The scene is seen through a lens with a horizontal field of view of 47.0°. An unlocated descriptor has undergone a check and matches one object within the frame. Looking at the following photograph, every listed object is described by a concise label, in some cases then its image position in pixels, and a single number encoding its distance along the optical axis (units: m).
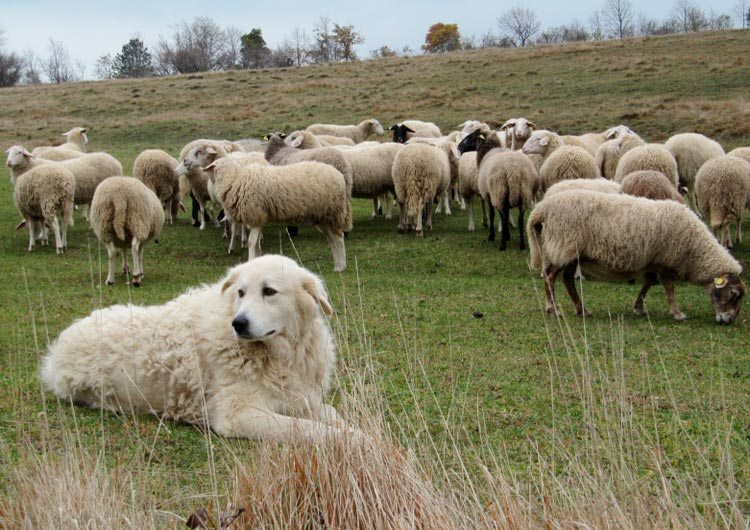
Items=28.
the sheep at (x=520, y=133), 19.25
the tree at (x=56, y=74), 111.46
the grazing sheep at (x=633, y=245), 9.70
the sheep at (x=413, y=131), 23.16
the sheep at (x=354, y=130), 25.52
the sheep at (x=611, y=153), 17.00
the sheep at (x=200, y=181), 15.77
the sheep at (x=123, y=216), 12.11
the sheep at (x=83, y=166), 16.78
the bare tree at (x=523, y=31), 101.94
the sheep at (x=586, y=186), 11.68
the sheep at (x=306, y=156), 16.52
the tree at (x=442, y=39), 97.94
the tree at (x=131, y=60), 99.94
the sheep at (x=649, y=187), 11.91
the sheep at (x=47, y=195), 14.97
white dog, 5.60
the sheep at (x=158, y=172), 17.78
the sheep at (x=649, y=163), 14.52
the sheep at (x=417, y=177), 16.56
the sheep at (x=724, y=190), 14.02
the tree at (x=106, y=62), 103.81
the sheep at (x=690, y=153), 16.73
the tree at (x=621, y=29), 99.25
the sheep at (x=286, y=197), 13.18
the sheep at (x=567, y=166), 15.02
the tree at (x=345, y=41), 88.75
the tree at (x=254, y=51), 90.44
